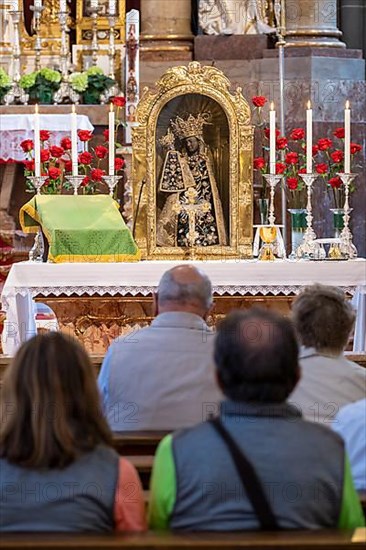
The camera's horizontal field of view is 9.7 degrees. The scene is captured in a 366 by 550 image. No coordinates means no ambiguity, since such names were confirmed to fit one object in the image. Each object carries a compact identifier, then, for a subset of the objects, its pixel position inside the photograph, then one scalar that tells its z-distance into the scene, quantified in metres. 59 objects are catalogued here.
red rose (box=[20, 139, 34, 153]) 12.33
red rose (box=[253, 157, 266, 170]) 11.96
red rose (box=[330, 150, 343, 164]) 12.09
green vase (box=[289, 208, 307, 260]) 12.07
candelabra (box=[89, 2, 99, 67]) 18.92
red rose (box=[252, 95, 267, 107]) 12.15
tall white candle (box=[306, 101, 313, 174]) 11.57
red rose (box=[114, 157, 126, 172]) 12.25
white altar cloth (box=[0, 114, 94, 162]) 16.99
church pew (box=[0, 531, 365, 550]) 4.26
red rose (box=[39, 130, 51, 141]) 12.57
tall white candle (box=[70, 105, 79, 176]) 11.48
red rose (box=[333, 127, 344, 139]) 12.22
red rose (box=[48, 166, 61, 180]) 11.86
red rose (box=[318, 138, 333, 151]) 12.15
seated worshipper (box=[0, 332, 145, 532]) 4.73
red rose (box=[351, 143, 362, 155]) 12.17
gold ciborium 11.68
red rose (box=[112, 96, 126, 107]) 13.42
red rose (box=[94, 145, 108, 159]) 12.13
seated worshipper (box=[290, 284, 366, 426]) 6.59
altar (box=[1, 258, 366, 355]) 11.04
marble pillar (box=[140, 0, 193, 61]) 18.08
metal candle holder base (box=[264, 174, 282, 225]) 11.74
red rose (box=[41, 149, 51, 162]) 12.07
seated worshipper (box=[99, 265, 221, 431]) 6.77
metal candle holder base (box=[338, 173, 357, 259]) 11.73
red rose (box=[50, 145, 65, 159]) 12.05
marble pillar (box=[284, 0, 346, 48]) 17.94
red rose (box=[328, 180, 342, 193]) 12.08
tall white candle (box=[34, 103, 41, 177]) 11.47
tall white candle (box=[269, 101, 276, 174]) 11.57
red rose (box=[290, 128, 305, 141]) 12.26
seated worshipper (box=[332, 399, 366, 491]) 5.68
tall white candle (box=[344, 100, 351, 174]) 11.64
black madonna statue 12.13
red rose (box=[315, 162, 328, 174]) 11.94
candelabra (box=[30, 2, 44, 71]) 18.68
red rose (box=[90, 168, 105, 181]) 11.84
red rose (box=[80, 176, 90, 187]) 12.03
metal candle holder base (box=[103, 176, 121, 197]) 11.72
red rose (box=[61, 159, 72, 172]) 13.06
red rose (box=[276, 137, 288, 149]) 12.14
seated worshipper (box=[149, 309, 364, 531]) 4.73
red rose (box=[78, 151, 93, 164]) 12.04
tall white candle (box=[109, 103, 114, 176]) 11.62
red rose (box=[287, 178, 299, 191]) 11.93
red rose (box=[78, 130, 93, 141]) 12.34
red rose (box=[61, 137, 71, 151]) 12.22
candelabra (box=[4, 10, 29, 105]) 18.24
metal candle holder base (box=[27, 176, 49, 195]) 11.59
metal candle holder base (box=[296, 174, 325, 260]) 11.67
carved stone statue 17.99
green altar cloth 11.28
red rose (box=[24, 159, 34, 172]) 12.30
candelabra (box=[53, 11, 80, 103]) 18.16
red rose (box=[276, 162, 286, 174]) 11.89
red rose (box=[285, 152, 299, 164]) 12.21
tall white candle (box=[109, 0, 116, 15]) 18.87
